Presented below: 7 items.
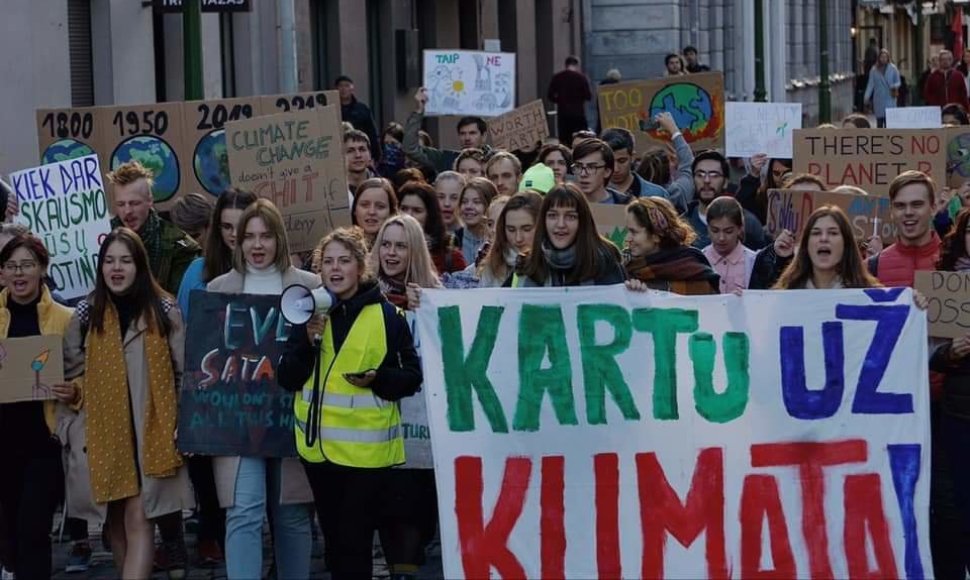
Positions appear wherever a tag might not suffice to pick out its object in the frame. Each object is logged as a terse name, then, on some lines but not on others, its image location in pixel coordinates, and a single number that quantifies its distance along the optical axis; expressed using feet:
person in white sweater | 46.99
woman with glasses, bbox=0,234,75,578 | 49.14
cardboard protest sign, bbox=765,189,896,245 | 60.36
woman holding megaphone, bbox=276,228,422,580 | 46.42
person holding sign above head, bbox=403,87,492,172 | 86.70
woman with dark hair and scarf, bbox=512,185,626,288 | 47.40
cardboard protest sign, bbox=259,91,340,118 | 67.05
